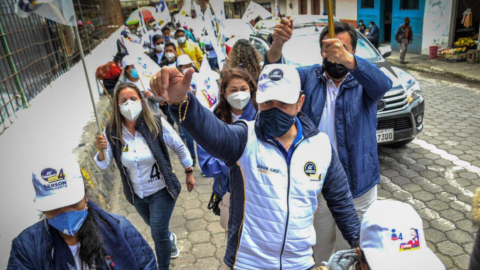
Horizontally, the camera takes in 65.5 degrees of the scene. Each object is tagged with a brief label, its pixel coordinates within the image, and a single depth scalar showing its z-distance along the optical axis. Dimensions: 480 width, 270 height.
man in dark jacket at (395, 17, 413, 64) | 13.02
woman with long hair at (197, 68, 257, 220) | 3.08
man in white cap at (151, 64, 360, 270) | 1.91
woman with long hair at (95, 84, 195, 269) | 3.16
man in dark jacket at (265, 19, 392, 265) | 2.50
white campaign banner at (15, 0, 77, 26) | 2.04
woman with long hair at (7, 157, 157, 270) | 1.90
